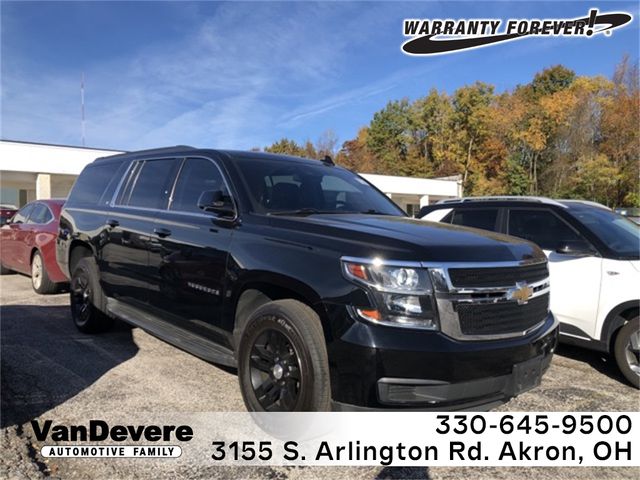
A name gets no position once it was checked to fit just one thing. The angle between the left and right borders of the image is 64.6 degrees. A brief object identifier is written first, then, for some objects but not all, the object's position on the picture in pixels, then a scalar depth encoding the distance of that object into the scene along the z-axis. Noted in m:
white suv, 4.78
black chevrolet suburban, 2.79
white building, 26.95
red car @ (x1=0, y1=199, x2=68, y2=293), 8.05
